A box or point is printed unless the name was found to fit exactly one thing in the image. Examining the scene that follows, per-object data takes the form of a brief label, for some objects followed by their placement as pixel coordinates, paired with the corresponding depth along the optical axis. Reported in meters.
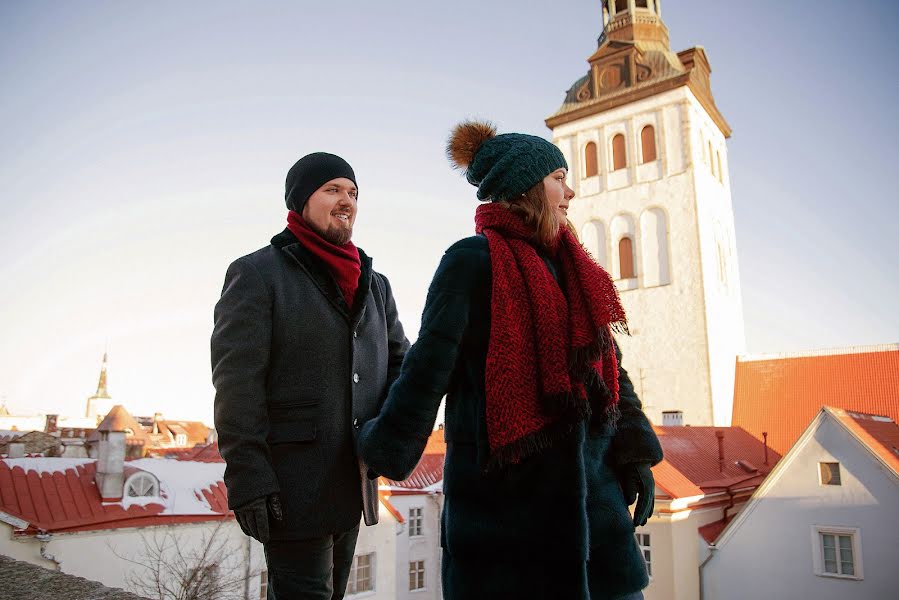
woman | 1.79
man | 2.11
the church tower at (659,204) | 27.91
